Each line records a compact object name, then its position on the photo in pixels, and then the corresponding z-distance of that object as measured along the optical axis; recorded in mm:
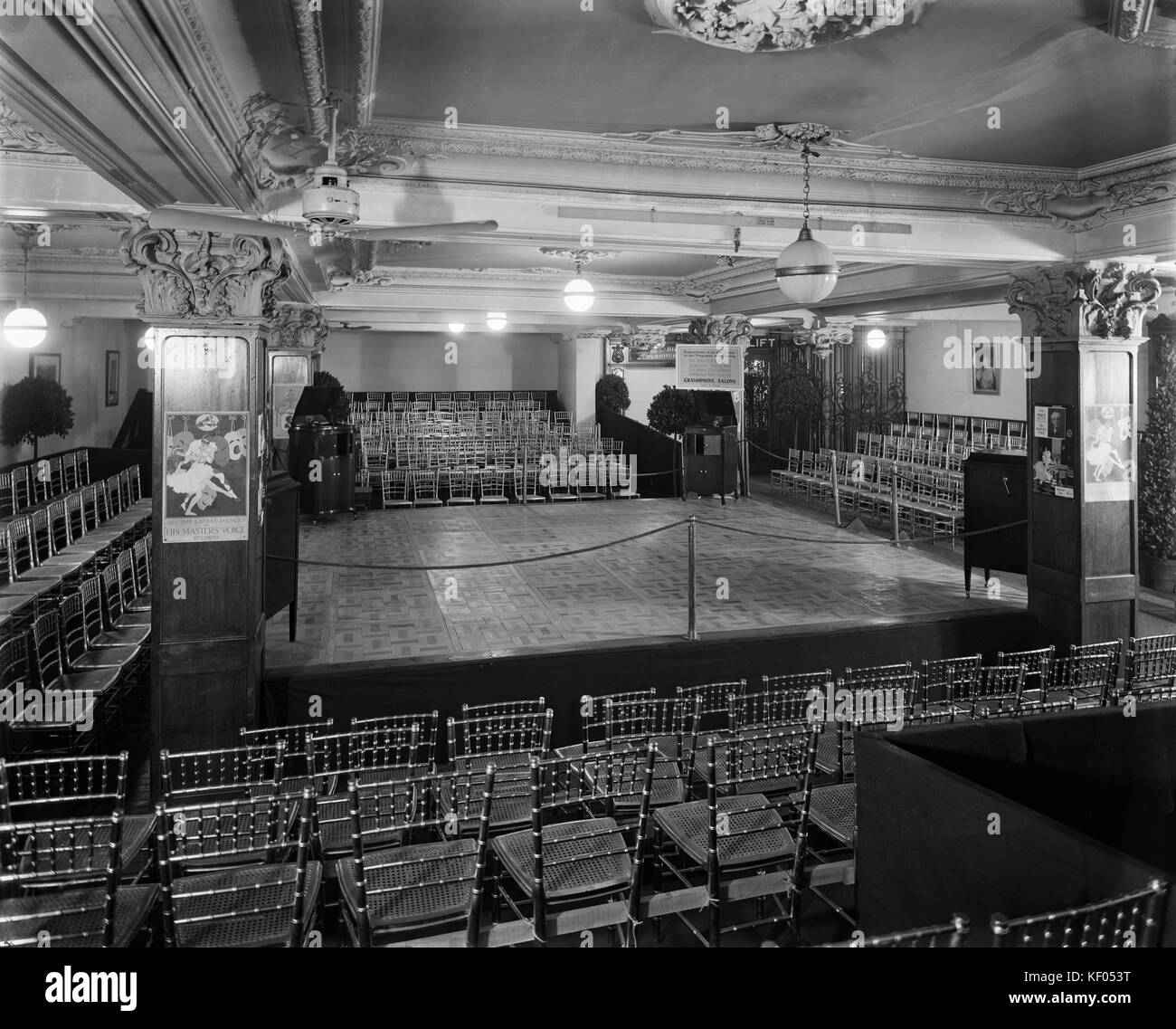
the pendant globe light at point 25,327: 8312
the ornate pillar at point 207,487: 5633
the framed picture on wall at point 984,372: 15172
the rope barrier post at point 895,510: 10102
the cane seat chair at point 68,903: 2914
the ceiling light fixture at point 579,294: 9055
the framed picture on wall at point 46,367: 11711
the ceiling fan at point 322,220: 3883
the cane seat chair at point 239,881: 3072
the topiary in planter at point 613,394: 17953
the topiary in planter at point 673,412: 14977
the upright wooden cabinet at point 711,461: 13938
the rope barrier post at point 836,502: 11414
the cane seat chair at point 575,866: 3393
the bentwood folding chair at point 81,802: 3516
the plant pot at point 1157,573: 9398
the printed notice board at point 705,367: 12812
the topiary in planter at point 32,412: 10438
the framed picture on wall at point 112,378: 14438
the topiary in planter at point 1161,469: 9492
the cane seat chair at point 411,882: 3217
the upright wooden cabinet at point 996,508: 8344
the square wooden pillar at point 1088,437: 7453
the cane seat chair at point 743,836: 3672
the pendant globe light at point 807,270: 5086
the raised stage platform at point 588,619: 6371
